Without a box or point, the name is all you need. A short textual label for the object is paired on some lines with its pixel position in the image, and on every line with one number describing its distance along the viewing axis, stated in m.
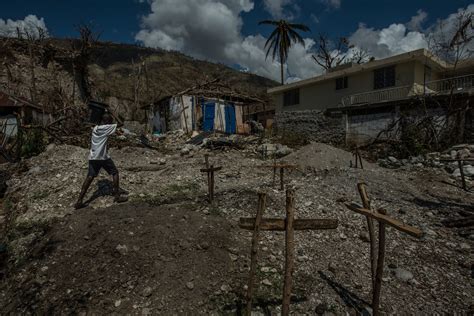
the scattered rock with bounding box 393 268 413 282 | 3.02
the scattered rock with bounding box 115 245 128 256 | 3.15
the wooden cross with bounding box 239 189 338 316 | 2.17
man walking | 4.73
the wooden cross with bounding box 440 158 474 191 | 6.18
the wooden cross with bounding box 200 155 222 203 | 4.88
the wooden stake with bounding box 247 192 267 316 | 2.23
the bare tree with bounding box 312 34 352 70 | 23.09
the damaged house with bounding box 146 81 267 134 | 15.48
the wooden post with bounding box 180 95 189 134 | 15.36
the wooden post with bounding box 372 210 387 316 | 2.23
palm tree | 22.22
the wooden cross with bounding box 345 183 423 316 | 1.85
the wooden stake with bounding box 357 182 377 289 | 2.51
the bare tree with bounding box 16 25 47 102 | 12.86
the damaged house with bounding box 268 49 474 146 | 10.98
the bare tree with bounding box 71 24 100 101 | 13.22
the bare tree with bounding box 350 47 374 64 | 21.32
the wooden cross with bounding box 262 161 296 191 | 5.83
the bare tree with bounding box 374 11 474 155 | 9.95
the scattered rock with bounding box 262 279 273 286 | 2.90
